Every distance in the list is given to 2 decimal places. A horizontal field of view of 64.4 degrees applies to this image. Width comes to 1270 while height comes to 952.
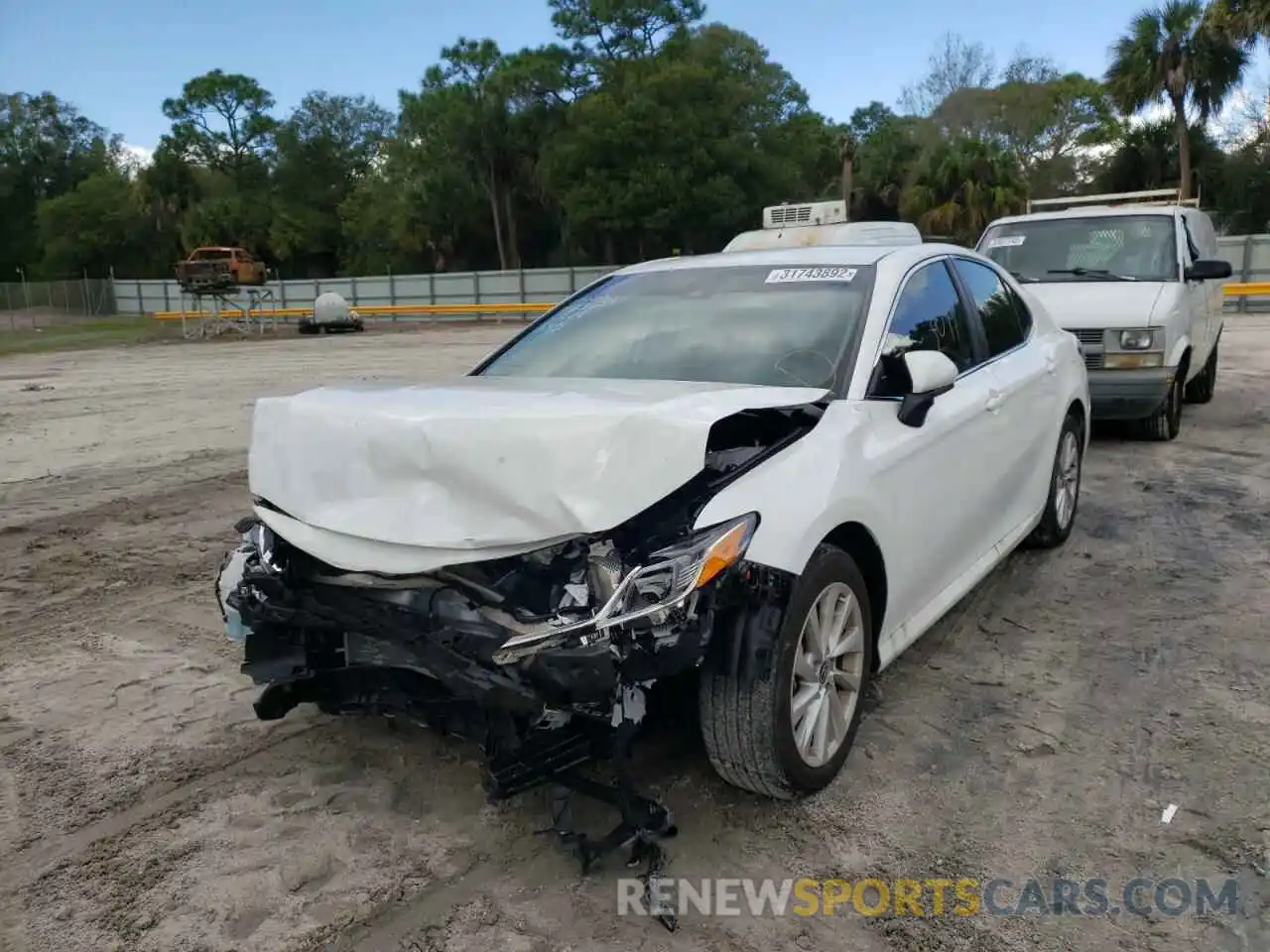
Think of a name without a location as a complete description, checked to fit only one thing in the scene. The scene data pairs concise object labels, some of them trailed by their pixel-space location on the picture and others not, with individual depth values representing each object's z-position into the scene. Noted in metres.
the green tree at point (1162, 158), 34.72
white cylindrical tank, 33.25
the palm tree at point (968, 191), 32.31
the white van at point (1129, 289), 7.95
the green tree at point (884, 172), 36.94
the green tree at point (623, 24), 51.59
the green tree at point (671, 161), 44.19
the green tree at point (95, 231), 63.22
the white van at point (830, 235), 6.56
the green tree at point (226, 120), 68.06
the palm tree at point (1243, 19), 27.62
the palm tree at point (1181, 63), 31.92
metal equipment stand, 33.03
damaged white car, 2.61
